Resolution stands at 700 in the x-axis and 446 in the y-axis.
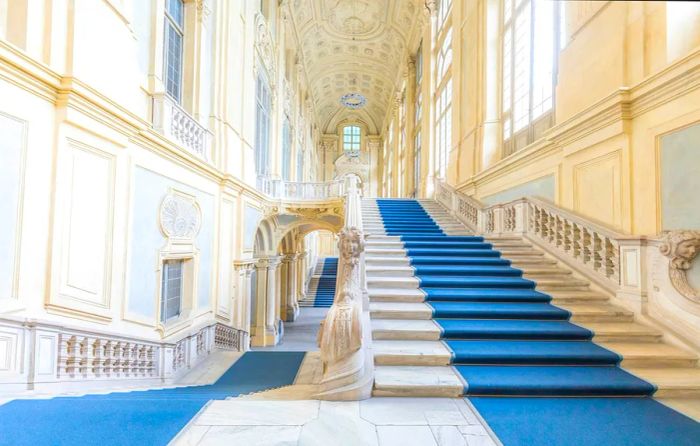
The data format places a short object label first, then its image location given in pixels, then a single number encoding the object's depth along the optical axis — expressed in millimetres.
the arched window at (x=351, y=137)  33531
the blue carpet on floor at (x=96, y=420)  2164
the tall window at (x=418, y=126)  19375
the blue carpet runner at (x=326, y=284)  20869
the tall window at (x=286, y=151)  16828
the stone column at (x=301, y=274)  19312
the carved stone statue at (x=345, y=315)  2926
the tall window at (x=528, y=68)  7180
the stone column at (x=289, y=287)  16844
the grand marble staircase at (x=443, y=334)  3012
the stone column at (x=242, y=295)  9273
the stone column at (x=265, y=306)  12633
